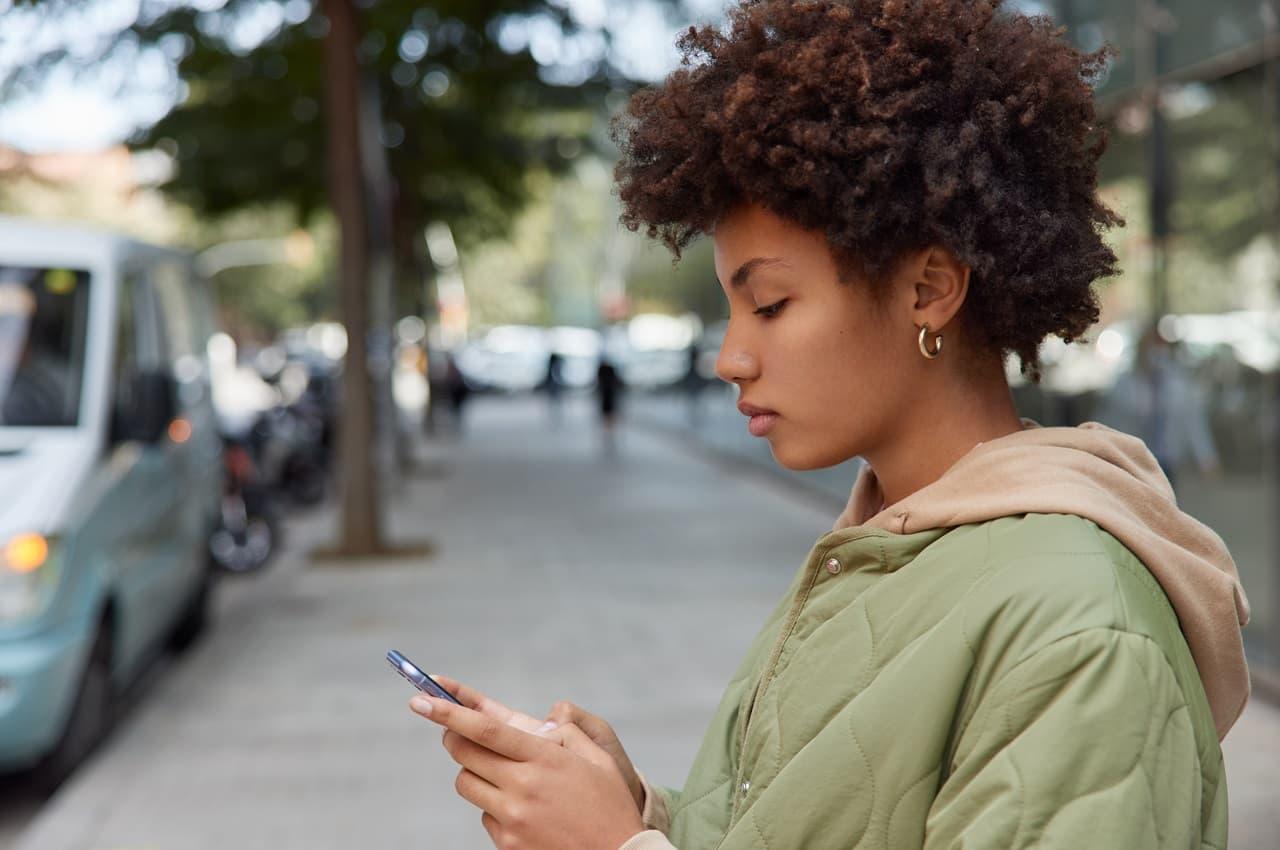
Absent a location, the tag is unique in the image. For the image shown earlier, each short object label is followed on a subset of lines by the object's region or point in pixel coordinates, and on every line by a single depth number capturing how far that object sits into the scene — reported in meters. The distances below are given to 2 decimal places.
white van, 5.38
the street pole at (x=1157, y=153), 8.26
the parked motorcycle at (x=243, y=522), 11.16
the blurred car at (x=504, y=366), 51.06
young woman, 1.20
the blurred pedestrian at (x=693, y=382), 22.26
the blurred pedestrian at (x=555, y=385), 32.41
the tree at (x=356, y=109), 11.63
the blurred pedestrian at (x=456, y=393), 28.59
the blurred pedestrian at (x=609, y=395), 23.34
